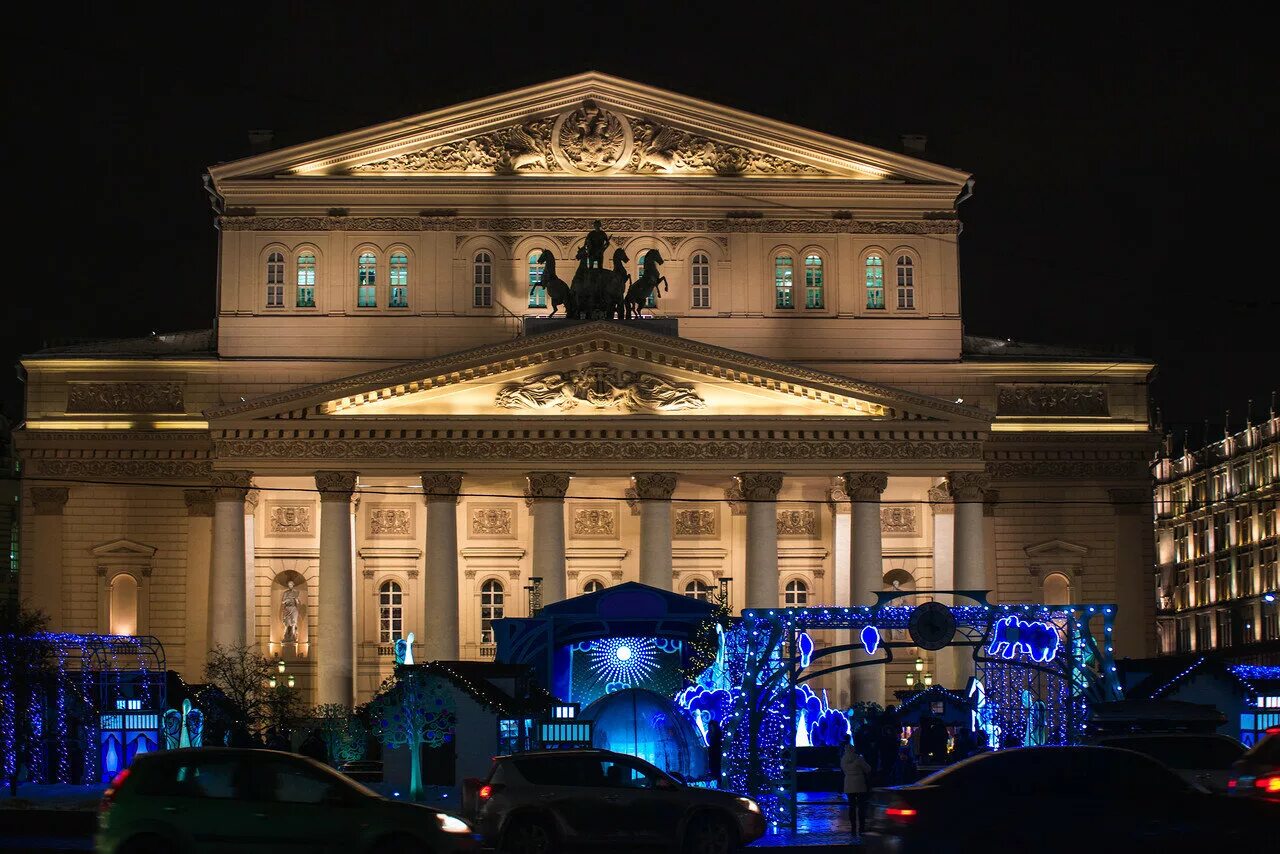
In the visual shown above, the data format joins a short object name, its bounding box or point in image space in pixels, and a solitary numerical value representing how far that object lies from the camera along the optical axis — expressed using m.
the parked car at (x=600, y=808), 30.72
